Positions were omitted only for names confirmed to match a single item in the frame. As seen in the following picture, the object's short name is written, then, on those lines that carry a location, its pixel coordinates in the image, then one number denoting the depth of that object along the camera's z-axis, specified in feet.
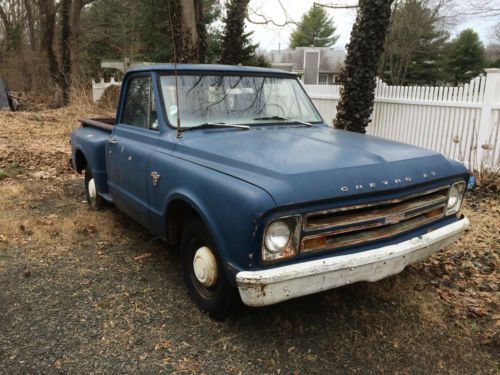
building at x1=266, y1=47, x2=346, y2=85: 165.89
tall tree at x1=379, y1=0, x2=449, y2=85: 101.60
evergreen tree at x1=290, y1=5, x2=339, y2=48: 195.07
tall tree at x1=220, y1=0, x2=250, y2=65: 41.39
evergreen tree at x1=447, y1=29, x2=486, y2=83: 131.13
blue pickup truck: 8.23
